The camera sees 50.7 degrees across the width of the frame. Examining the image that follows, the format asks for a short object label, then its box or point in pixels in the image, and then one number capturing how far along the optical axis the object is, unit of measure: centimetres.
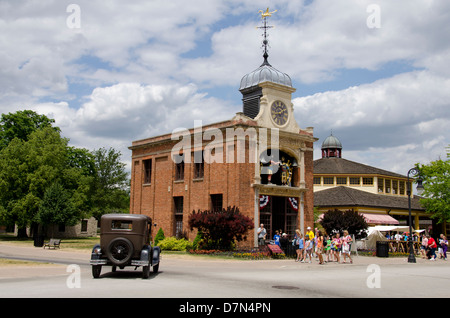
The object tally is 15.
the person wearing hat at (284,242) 2861
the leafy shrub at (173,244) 3497
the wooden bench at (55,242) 3400
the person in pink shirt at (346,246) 2500
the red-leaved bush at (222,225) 3052
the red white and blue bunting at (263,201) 3447
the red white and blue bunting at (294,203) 3692
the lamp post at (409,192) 2789
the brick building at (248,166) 3400
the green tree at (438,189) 4706
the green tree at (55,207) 4503
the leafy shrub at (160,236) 3856
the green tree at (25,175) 4616
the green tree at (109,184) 6669
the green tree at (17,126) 5388
